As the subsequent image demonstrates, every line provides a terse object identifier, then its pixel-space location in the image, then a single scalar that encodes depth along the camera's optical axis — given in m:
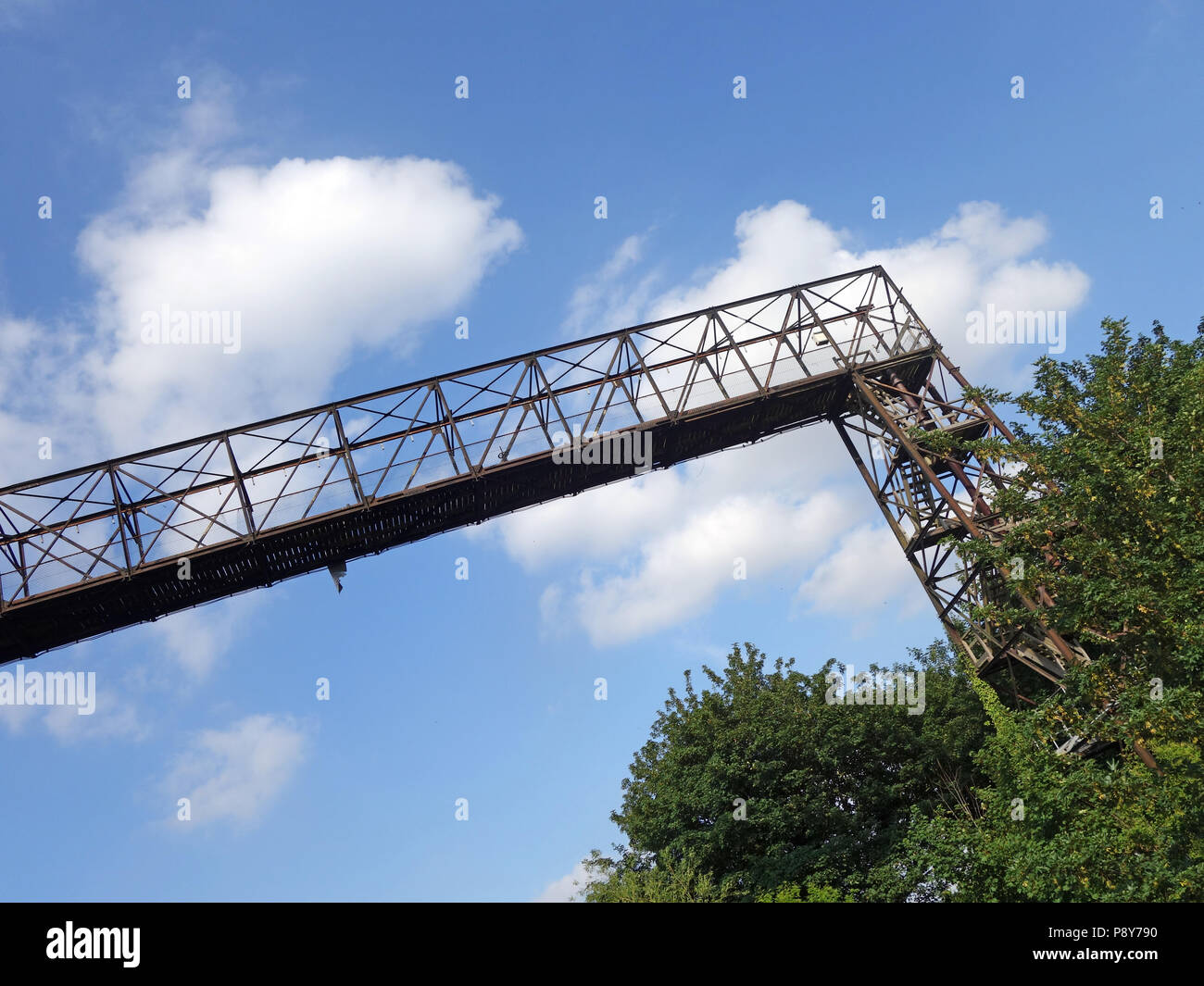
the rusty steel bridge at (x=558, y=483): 18.80
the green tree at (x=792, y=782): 24.34
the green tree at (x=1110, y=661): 12.25
